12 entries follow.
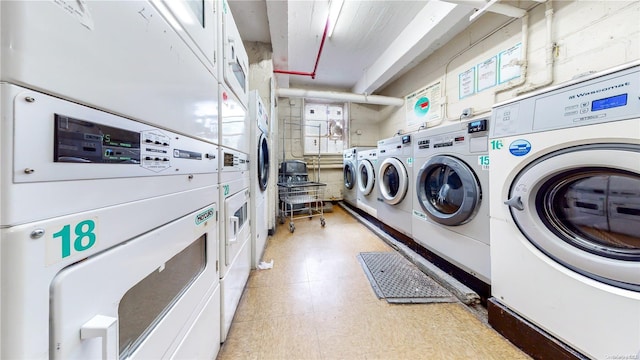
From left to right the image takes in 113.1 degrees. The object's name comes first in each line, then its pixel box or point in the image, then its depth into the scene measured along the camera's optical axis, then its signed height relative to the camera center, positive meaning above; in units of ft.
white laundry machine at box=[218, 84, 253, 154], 3.26 +0.97
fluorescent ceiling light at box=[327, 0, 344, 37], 7.20 +5.94
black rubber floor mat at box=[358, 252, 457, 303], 4.61 -2.60
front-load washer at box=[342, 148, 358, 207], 12.02 +0.11
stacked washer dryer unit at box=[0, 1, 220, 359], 0.88 -0.05
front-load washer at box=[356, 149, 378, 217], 9.60 -0.31
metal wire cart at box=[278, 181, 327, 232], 10.50 -1.20
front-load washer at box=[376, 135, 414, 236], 6.90 -0.22
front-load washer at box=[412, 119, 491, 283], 4.39 -0.42
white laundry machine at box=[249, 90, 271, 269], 5.53 +0.08
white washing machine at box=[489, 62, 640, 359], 2.28 -0.44
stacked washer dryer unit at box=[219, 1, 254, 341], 3.28 +0.14
